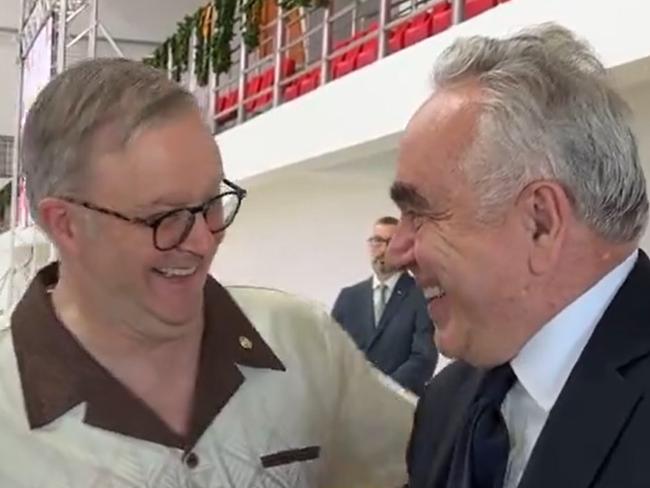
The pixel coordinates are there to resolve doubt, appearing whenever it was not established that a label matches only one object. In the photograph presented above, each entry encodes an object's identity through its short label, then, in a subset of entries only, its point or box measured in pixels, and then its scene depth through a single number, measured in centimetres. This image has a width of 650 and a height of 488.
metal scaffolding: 997
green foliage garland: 807
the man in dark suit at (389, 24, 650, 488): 133
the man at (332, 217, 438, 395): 436
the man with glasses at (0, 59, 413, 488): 152
